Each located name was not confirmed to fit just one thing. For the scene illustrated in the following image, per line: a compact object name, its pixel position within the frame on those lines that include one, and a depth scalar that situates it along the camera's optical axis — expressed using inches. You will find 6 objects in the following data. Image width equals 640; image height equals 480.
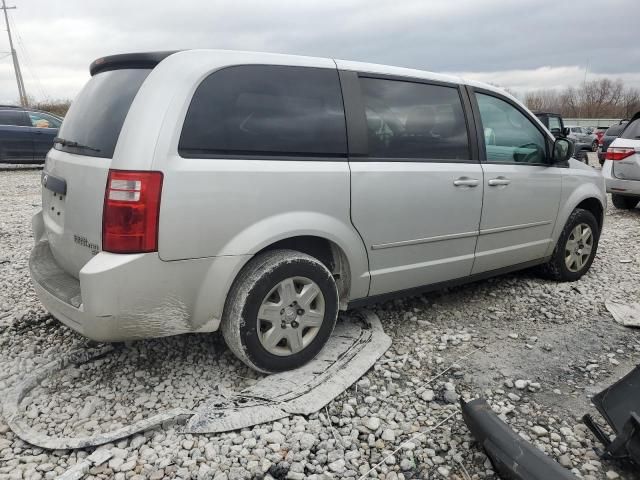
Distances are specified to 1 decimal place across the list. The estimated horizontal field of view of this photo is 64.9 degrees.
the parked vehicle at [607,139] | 474.7
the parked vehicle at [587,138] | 1100.4
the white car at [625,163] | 297.7
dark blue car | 467.8
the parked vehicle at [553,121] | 628.8
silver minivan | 92.8
